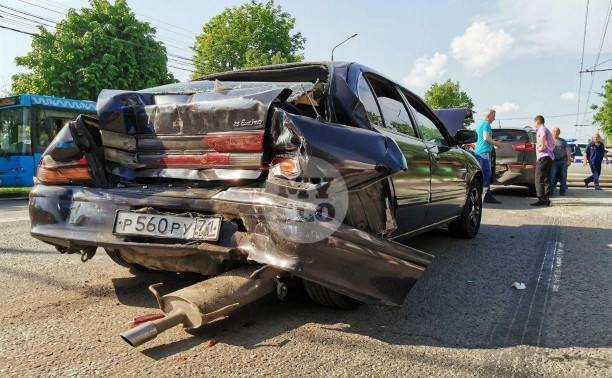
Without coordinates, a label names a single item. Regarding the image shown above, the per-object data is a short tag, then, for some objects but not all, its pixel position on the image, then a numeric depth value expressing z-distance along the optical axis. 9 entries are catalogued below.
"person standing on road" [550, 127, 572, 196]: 11.32
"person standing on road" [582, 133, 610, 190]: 13.45
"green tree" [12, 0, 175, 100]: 24.67
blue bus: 14.09
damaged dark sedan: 2.42
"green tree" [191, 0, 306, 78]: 38.94
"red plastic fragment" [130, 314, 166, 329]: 2.66
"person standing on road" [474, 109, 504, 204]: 8.91
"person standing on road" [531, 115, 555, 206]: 8.89
